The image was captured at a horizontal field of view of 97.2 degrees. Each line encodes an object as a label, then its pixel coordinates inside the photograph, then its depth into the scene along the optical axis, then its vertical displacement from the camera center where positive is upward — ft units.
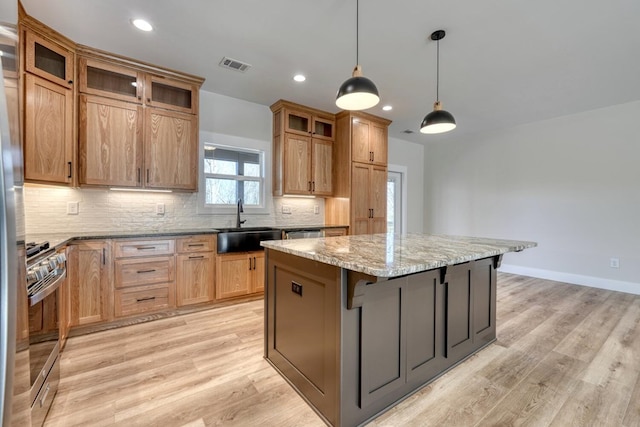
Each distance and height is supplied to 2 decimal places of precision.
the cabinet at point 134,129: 9.20 +2.80
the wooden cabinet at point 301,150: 13.35 +3.00
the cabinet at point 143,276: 8.93 -2.22
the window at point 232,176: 12.47 +1.55
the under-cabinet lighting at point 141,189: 9.82 +0.69
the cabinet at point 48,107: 7.64 +2.88
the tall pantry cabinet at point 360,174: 14.42 +1.93
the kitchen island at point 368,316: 4.80 -2.14
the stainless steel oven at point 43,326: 4.11 -1.95
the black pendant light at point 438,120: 8.04 +2.65
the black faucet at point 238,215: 12.45 -0.27
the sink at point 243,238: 10.62 -1.12
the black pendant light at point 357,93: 6.24 +2.66
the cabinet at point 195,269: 9.91 -2.18
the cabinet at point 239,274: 10.67 -2.53
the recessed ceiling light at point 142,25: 7.67 +5.10
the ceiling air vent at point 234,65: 9.64 +5.10
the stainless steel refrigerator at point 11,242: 1.86 -0.25
